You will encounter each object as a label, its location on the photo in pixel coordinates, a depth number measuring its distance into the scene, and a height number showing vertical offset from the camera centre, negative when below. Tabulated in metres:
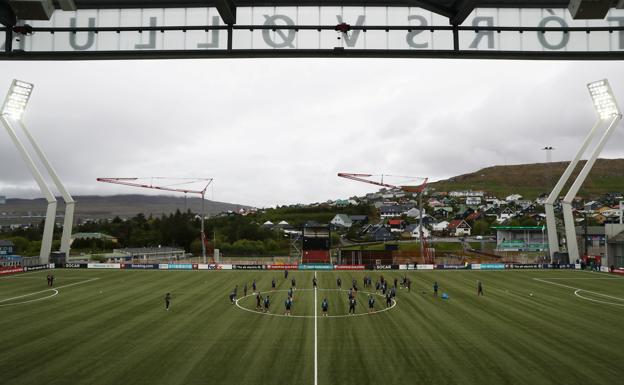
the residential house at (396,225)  175.50 +9.63
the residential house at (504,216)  189.55 +13.95
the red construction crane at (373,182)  120.94 +19.49
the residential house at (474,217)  186.65 +13.21
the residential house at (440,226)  181.50 +9.16
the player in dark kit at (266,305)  32.74 -4.31
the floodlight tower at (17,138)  64.81 +17.91
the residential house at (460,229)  164.25 +7.16
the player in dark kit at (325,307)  31.80 -4.37
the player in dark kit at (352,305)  32.92 -4.43
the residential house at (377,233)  135.75 +5.29
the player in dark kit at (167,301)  33.91 -4.07
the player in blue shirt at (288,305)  31.89 -4.19
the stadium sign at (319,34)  8.55 +4.35
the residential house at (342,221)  182.62 +12.06
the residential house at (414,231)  155.38 +6.21
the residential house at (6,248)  92.81 +0.94
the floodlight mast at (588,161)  65.88 +14.01
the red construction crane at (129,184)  128.46 +21.01
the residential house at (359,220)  187.98 +12.92
